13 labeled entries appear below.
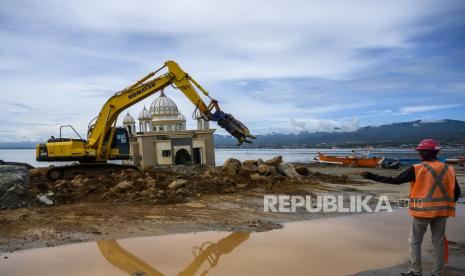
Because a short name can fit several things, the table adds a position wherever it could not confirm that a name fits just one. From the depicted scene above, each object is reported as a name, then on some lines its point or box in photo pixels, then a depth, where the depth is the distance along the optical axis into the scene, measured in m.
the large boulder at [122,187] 12.59
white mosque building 33.66
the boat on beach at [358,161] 32.39
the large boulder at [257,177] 15.94
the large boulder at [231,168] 17.41
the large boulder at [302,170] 19.72
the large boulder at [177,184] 13.12
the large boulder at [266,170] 17.69
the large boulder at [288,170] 18.38
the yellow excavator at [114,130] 16.23
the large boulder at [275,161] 20.91
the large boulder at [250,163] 21.72
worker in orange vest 4.98
